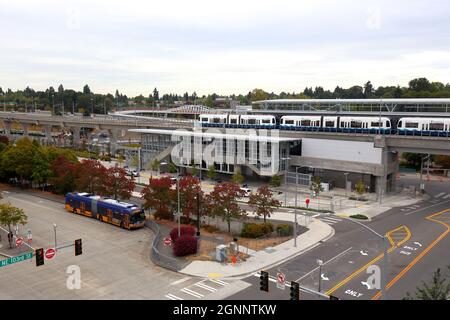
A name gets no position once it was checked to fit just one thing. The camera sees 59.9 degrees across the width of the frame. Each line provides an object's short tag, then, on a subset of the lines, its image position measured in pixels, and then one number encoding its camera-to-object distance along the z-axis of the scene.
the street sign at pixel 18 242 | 33.94
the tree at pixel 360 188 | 55.03
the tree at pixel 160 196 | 42.91
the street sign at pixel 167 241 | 34.27
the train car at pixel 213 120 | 82.75
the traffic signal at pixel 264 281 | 22.08
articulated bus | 42.66
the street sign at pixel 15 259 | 25.47
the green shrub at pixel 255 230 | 38.72
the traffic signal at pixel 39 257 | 24.92
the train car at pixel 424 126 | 52.62
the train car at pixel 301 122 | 66.25
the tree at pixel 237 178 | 63.19
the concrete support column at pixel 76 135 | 122.31
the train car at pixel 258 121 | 74.59
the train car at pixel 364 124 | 58.66
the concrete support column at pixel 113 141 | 108.96
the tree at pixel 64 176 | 56.94
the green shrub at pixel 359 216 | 45.63
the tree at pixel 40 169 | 61.41
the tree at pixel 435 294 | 18.00
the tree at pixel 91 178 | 50.00
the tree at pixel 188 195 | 40.84
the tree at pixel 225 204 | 38.42
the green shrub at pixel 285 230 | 39.16
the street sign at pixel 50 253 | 26.86
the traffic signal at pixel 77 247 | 27.77
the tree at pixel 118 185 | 48.66
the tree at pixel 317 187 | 56.56
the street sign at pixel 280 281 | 23.38
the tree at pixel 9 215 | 36.66
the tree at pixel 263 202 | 40.62
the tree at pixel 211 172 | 69.75
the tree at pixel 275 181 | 61.29
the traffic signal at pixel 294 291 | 20.03
